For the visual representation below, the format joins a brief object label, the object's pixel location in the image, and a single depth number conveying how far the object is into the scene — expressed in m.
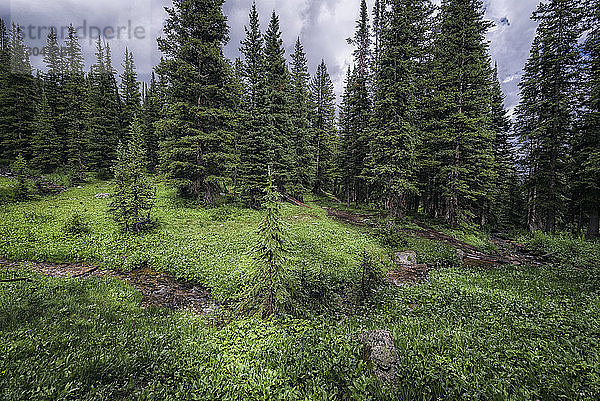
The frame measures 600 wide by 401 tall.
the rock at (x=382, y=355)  4.39
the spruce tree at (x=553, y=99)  18.97
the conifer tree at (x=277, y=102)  22.38
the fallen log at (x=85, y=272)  8.72
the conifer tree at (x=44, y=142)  29.75
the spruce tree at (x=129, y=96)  41.66
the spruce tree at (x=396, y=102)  15.82
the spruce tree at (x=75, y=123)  30.12
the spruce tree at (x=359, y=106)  27.55
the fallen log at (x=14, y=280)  7.40
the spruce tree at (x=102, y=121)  32.94
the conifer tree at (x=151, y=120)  39.75
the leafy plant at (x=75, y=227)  11.92
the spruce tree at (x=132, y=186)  12.22
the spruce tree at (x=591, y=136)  16.23
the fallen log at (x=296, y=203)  26.09
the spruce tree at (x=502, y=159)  28.15
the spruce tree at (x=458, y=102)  18.81
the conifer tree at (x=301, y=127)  28.60
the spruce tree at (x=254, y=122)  21.20
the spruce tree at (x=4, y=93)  30.42
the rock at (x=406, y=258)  12.12
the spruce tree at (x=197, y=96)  18.59
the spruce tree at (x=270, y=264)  6.11
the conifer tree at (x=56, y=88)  32.34
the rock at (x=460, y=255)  12.92
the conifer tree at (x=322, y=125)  36.44
